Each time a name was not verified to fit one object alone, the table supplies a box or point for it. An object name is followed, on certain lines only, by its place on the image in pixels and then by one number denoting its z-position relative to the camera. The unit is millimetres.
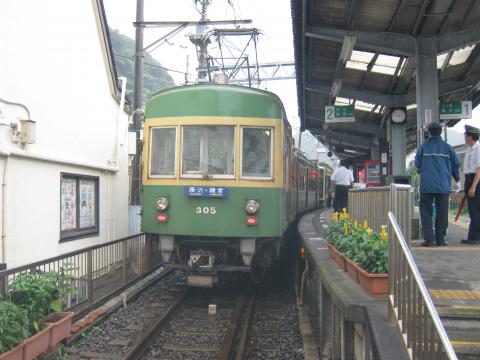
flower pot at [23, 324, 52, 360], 4242
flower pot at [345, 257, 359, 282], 4367
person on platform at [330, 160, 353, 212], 11875
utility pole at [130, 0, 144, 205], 11516
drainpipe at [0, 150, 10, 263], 5887
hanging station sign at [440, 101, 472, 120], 12398
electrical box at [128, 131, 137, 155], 10812
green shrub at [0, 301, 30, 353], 4047
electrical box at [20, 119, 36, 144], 6344
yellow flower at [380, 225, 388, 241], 4339
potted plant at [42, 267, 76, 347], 4875
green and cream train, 7230
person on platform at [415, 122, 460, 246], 6047
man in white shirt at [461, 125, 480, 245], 6414
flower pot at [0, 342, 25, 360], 3868
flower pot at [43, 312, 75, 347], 4805
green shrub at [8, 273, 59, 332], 4723
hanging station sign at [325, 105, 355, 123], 14078
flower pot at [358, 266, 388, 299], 3730
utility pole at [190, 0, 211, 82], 12684
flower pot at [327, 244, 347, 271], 5094
